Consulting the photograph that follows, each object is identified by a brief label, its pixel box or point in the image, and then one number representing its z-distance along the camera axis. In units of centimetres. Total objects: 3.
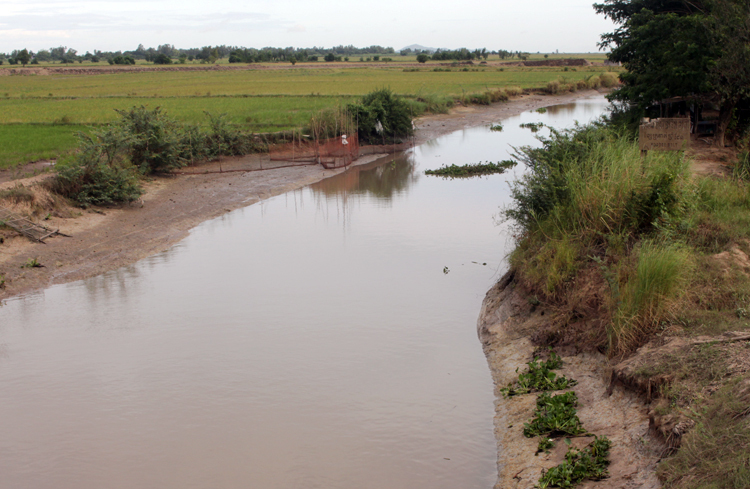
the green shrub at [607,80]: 6041
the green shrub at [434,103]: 3681
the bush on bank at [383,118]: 2577
